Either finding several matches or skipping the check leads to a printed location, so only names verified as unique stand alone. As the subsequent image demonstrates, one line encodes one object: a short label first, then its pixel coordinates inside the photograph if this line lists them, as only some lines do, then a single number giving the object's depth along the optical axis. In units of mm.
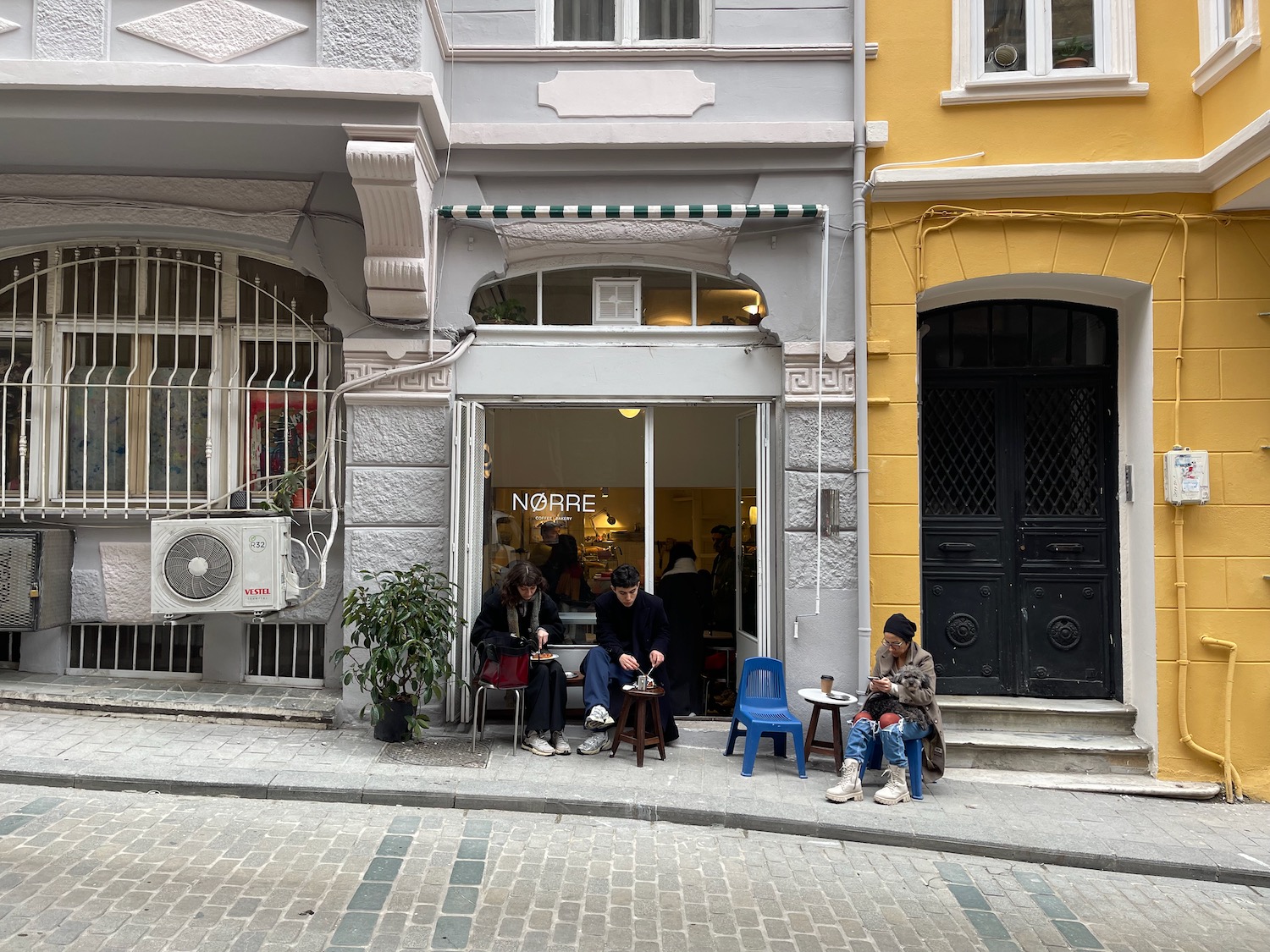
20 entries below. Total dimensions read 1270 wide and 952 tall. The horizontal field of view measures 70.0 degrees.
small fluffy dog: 6070
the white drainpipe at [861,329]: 6945
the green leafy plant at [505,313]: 7512
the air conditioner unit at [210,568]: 6992
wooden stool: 6492
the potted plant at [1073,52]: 7051
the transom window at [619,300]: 7488
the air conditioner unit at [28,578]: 7320
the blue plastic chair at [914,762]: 6082
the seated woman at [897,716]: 5973
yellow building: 6645
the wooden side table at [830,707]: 6316
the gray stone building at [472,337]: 7051
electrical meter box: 6594
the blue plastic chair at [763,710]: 6309
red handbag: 6562
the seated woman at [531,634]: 6648
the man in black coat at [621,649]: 6652
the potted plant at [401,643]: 6484
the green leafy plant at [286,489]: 7422
